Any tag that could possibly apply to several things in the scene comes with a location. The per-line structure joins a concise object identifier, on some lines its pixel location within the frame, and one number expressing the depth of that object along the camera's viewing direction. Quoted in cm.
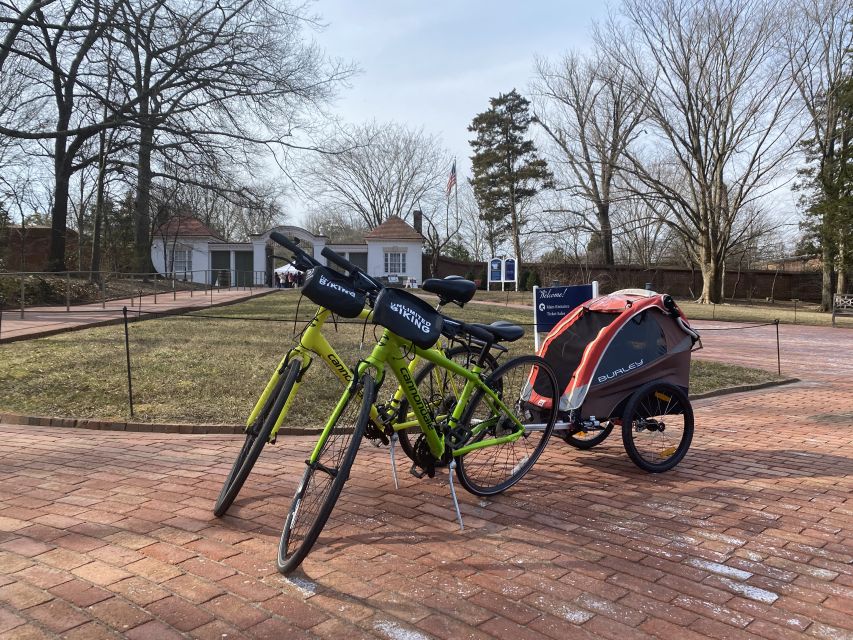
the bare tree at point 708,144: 3225
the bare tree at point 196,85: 1888
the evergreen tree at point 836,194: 3334
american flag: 4494
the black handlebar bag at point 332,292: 334
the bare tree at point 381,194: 5762
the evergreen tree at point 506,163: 5144
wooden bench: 2563
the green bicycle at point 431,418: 319
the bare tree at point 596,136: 3538
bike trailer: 471
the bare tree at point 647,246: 5878
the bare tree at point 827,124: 3275
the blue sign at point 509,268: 3441
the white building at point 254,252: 4216
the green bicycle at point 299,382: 340
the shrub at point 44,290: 1834
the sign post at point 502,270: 3412
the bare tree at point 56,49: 1655
